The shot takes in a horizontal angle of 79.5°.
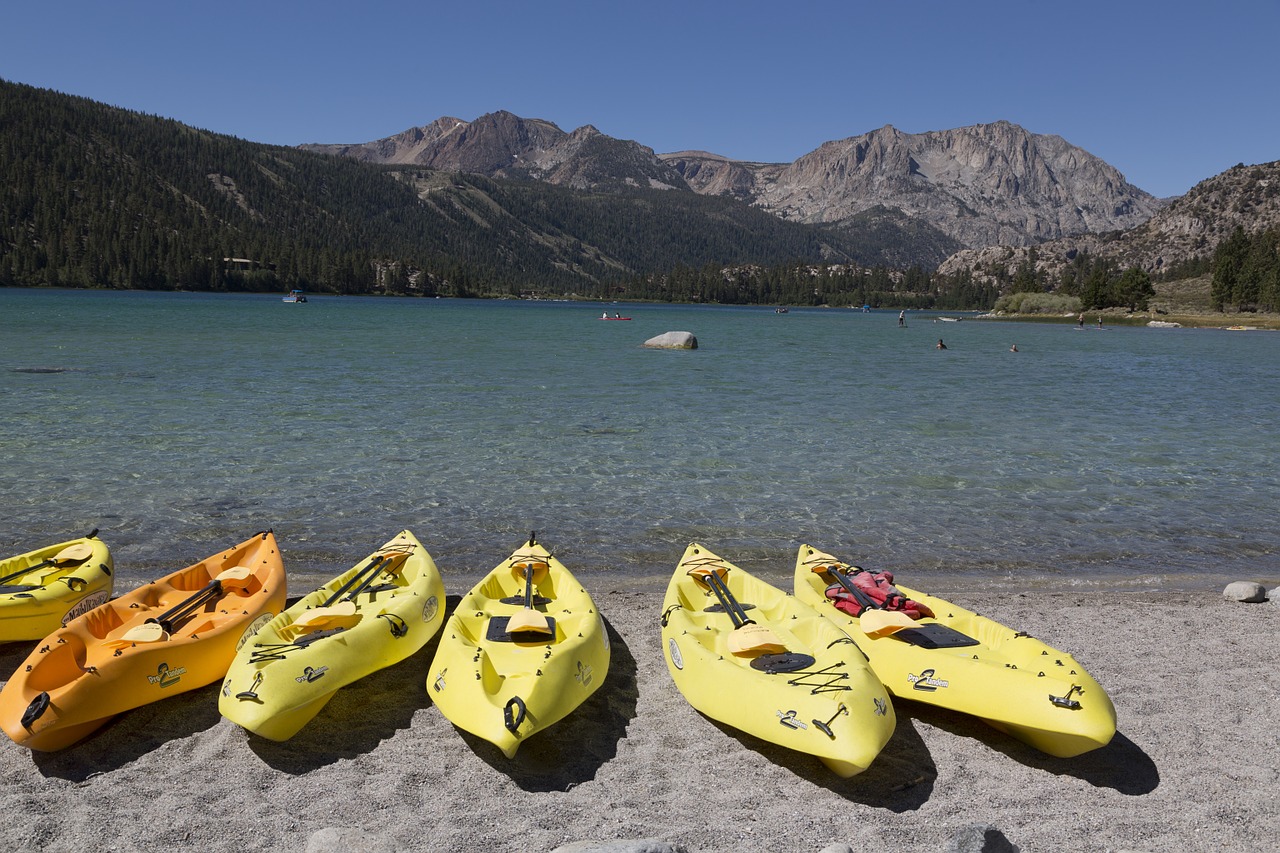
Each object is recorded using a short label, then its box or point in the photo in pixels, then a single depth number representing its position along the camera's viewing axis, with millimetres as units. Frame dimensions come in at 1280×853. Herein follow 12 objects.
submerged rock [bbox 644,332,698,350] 54938
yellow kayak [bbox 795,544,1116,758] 6059
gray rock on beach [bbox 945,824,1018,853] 4758
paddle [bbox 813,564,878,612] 8289
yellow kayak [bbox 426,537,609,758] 6016
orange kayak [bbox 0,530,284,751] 5984
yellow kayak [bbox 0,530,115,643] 7762
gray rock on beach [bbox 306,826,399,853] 4801
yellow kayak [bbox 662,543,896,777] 5797
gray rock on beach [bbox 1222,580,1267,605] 9930
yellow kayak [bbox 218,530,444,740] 6145
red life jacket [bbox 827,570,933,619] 8125
